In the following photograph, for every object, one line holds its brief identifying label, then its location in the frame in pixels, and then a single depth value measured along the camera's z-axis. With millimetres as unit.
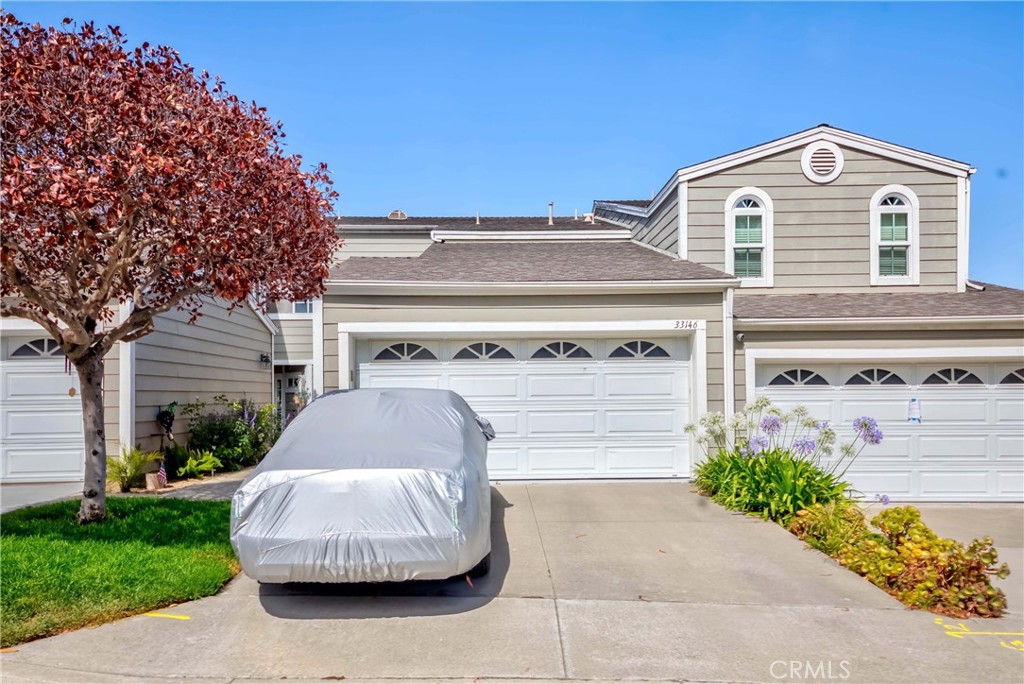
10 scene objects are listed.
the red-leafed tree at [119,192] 5516
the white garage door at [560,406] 9602
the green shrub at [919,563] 5125
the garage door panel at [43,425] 9852
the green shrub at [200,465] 10500
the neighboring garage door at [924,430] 9883
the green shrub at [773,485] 7652
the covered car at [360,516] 4500
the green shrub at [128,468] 9305
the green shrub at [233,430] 11414
